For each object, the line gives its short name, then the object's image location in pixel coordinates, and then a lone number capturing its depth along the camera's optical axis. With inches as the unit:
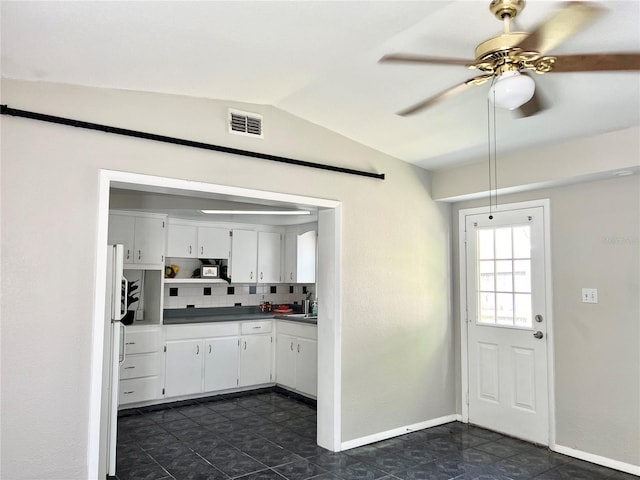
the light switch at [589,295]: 146.3
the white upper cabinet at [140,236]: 201.3
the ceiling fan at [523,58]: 76.7
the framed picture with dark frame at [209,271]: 237.3
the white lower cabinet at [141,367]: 193.5
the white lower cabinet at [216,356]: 205.6
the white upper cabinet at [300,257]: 253.8
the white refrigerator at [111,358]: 119.3
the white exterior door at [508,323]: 160.7
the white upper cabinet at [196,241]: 225.0
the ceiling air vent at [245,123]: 135.6
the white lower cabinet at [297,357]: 209.5
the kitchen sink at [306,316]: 224.1
